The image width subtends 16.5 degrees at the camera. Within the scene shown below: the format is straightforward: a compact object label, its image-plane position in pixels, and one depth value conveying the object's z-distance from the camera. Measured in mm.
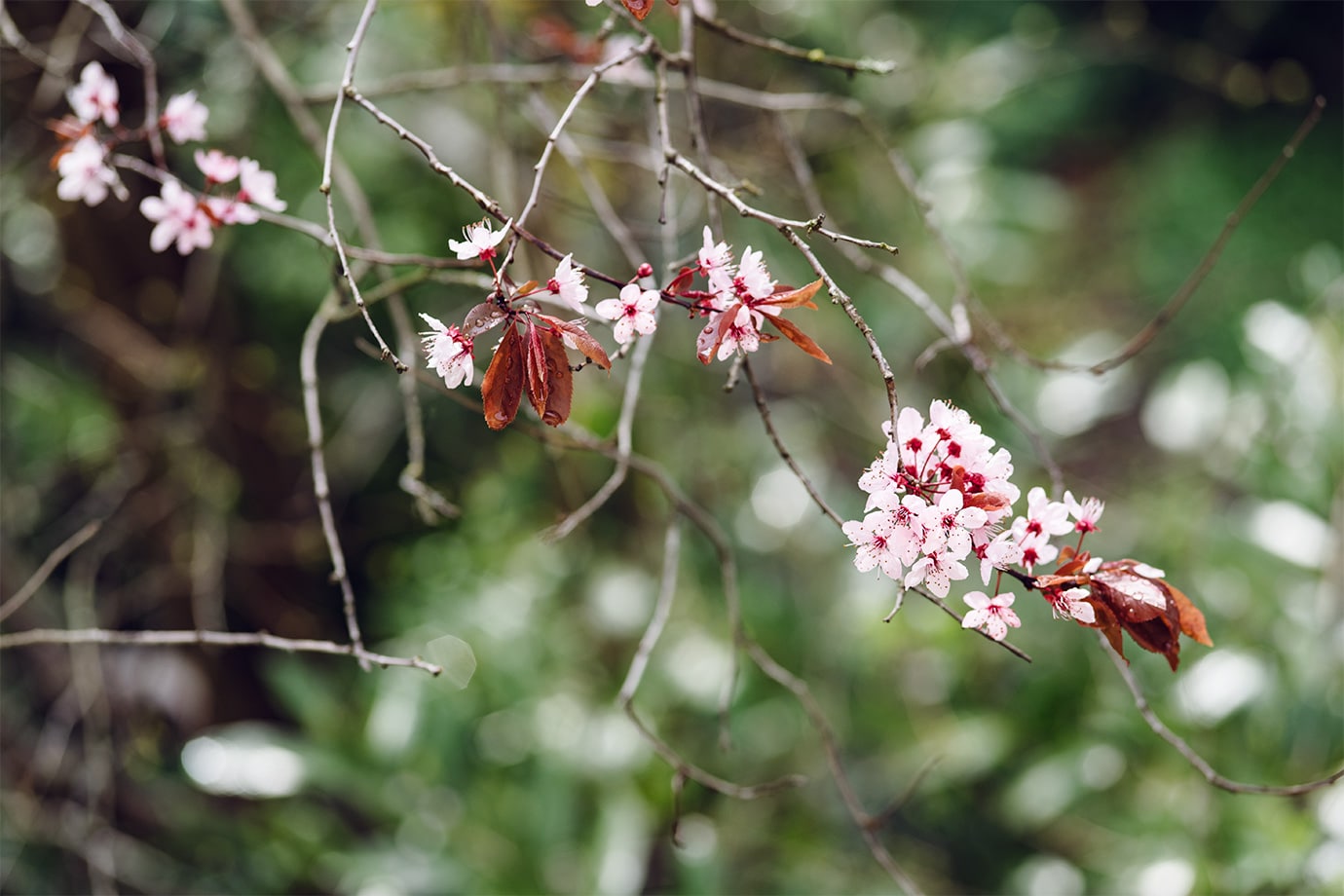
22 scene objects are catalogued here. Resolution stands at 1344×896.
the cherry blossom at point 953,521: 1558
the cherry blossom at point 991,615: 1571
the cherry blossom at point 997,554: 1567
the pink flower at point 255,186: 1735
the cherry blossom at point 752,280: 1577
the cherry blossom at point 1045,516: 1581
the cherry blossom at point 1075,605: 1566
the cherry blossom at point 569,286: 1567
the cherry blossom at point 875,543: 1562
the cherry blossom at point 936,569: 1558
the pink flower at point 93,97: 1753
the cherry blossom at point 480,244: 1568
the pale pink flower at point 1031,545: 1583
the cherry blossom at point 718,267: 1579
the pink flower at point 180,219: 1743
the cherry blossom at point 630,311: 1572
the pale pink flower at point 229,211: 1726
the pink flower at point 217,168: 1727
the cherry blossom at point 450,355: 1566
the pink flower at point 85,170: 1738
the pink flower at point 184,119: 1773
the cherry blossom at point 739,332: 1572
